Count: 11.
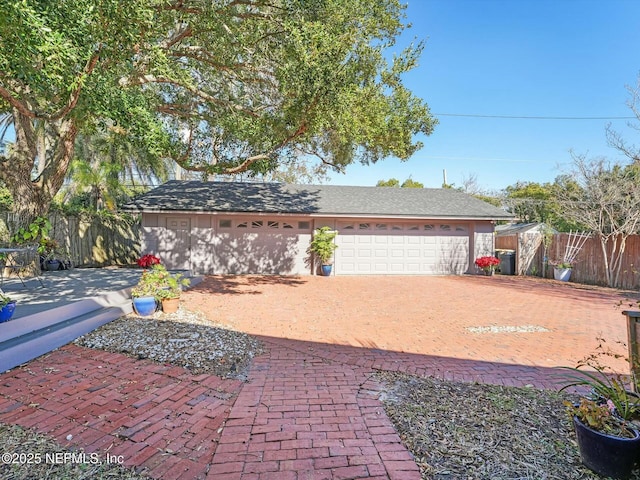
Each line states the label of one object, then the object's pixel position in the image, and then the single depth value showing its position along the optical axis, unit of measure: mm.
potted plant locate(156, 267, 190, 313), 5926
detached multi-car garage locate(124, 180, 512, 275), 11945
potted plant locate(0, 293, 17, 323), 3947
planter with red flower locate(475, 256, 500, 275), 12922
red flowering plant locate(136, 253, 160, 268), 7328
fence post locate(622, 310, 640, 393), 2611
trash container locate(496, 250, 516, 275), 13812
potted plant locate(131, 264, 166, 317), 5720
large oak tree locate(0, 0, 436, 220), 4430
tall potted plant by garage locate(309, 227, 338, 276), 12211
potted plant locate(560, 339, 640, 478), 2033
